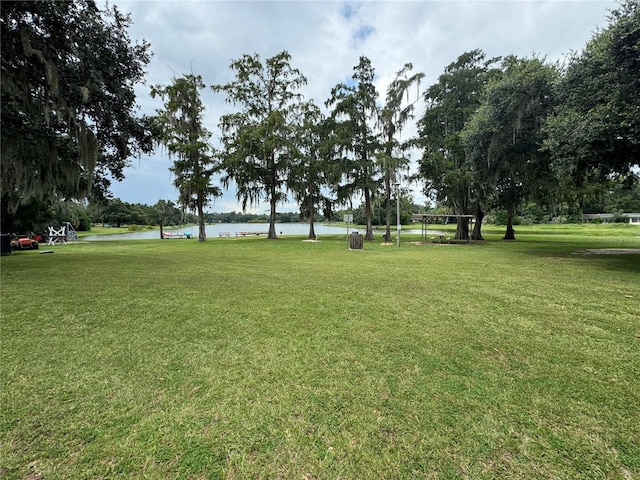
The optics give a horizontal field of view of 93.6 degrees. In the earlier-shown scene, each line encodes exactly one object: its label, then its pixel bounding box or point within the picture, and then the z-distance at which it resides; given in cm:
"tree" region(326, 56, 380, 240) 1708
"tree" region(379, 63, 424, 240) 1616
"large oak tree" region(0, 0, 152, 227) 552
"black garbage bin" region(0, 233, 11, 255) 1073
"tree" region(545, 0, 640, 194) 628
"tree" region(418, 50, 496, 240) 1620
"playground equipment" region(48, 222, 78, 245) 1887
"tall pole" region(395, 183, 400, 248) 1670
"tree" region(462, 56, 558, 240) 954
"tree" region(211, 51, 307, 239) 1858
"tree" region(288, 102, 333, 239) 1772
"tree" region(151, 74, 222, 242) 1770
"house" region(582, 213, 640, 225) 4727
